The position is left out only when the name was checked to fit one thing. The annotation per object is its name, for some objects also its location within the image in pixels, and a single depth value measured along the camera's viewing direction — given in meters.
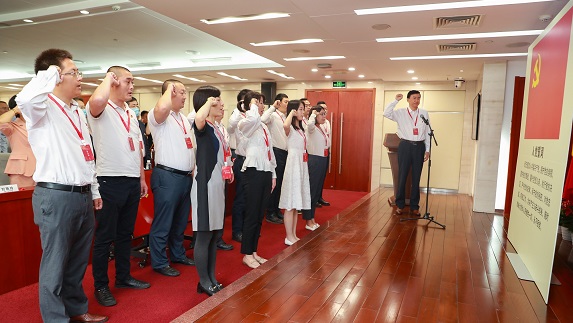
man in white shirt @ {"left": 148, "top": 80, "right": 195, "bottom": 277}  2.96
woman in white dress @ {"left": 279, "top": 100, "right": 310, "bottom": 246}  3.90
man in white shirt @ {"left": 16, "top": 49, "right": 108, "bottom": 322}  1.98
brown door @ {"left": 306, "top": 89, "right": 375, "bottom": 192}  9.19
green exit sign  9.21
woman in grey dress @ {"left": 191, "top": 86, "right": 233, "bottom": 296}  2.55
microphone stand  5.00
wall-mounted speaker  9.70
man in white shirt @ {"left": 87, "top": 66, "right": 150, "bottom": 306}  2.59
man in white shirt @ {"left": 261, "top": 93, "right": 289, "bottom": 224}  4.91
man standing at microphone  5.50
